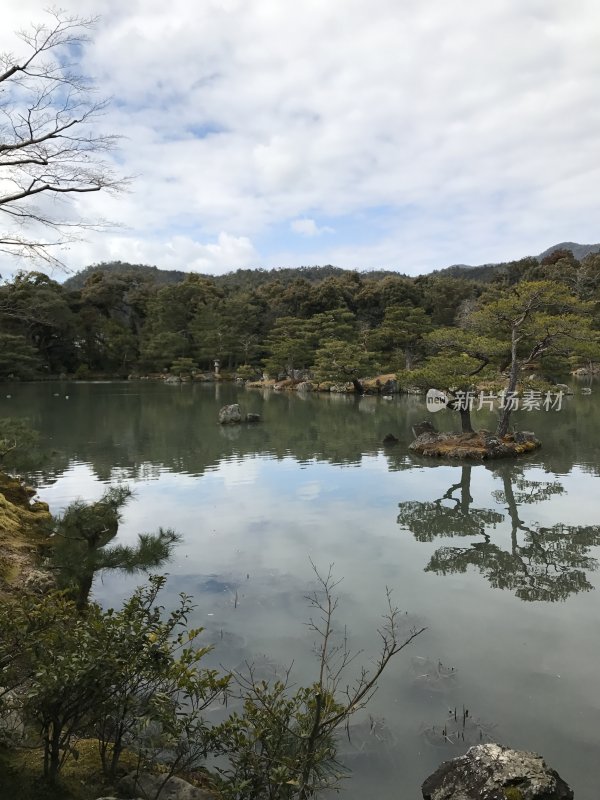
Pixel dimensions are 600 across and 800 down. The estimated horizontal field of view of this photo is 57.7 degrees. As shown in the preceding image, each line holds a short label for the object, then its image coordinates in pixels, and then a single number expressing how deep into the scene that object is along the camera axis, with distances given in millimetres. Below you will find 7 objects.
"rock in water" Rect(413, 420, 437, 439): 15695
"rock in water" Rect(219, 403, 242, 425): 19609
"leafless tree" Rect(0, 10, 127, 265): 5953
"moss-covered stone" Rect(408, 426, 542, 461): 13734
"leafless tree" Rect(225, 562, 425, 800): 2178
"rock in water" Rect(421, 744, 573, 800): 2717
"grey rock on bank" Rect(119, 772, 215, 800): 2529
